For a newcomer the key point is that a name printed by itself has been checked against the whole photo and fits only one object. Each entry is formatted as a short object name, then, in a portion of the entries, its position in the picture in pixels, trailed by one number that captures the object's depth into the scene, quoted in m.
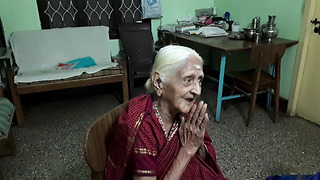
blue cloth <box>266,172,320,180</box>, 0.87
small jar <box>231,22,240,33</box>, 3.29
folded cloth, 1.76
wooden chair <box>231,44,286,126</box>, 2.37
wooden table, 2.43
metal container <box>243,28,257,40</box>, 2.74
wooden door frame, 2.44
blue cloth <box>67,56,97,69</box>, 3.01
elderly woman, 0.89
